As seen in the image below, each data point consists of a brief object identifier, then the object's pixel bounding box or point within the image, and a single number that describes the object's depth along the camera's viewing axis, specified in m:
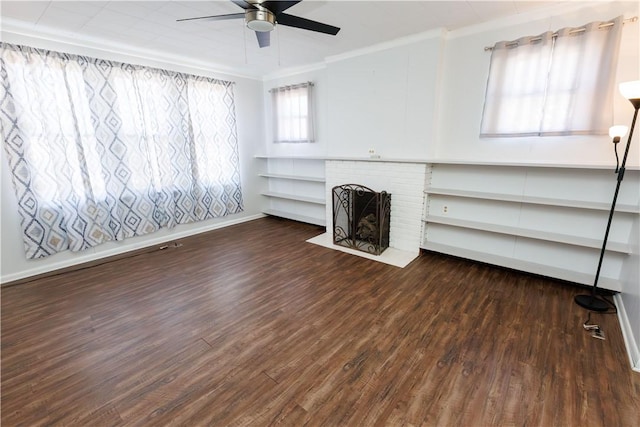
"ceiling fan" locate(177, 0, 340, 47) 1.99
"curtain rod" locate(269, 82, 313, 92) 4.63
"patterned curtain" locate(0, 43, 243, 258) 3.05
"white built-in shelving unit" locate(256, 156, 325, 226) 4.99
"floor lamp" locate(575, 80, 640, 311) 2.05
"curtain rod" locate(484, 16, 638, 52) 2.42
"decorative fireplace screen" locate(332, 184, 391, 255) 3.73
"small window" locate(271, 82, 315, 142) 4.73
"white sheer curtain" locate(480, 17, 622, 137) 2.52
